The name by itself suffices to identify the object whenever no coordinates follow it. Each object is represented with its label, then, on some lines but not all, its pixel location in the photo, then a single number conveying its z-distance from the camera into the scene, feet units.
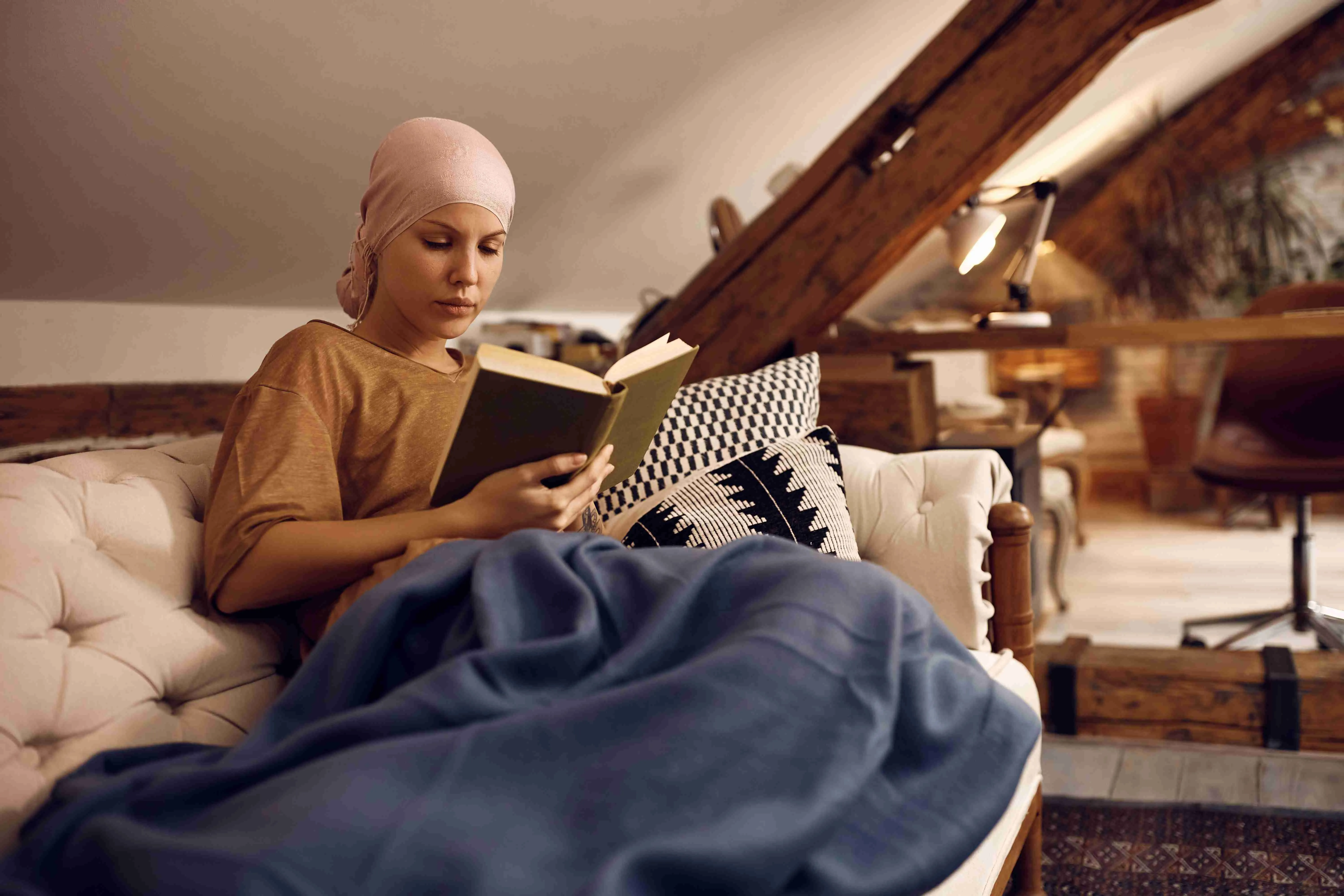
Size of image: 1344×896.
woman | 3.44
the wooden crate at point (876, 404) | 7.34
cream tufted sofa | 2.92
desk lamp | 6.51
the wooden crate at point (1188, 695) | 5.95
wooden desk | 6.65
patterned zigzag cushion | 4.24
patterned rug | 5.02
